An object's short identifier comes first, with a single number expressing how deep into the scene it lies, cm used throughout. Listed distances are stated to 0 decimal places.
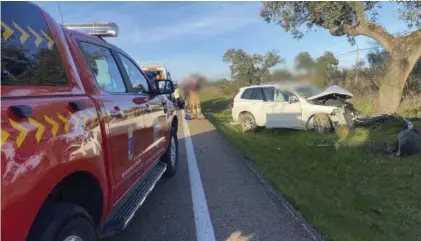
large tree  1456
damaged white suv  1145
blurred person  1376
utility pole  2111
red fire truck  185
